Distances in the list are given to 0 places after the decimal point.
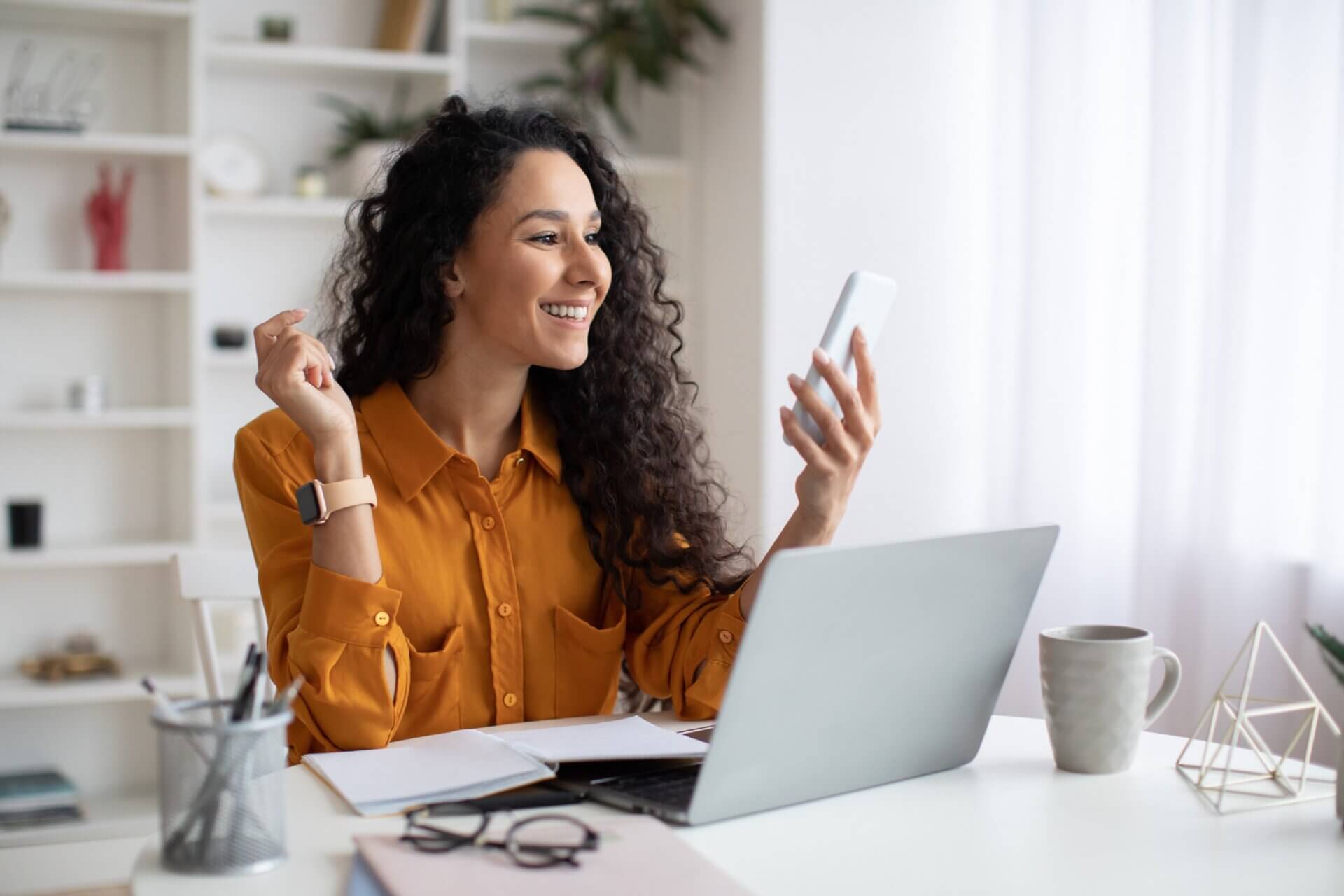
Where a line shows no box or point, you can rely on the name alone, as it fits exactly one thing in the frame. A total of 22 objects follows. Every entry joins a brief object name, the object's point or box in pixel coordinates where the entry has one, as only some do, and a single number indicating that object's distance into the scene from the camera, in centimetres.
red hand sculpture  314
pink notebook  85
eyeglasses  90
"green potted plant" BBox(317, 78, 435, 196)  324
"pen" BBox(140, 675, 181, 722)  88
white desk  88
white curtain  236
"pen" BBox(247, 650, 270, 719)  91
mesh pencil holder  86
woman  136
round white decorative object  325
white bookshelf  312
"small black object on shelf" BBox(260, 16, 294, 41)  327
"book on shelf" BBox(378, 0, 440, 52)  331
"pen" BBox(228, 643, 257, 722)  90
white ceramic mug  111
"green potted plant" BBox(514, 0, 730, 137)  334
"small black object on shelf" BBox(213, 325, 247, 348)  324
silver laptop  95
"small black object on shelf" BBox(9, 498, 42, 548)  309
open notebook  104
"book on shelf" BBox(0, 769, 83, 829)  303
